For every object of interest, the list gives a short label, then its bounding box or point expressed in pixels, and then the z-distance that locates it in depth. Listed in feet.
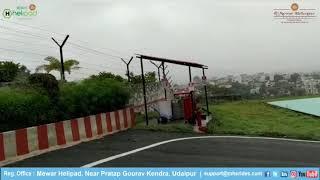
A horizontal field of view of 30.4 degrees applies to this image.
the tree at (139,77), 145.37
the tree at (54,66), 154.40
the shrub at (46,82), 67.97
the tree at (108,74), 144.34
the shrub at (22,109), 59.00
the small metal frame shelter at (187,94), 81.25
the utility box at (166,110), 85.87
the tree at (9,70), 158.92
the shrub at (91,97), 71.67
